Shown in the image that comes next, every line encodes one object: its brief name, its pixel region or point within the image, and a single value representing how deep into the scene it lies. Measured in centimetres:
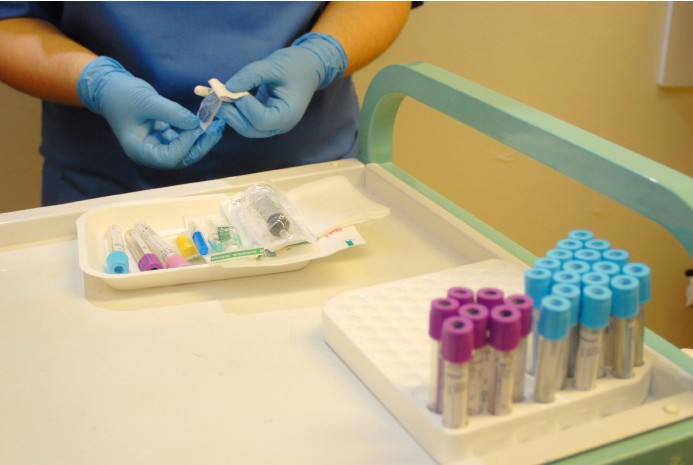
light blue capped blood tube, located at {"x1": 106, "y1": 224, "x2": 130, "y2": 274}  112
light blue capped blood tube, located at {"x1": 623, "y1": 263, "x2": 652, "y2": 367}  92
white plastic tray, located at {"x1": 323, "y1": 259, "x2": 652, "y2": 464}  90
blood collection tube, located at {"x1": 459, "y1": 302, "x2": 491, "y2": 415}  88
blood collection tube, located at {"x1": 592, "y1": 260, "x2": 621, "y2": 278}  93
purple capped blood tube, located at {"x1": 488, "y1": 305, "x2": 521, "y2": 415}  87
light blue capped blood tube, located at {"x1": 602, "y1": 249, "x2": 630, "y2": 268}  94
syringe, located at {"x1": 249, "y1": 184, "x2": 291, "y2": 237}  113
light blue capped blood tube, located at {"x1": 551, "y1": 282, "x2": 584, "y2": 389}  90
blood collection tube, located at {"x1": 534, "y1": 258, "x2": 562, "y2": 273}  93
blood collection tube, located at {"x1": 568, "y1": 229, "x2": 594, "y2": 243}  98
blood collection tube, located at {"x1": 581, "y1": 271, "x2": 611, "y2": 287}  91
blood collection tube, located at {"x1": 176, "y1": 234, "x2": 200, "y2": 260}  114
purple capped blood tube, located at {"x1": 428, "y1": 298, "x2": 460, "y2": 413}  88
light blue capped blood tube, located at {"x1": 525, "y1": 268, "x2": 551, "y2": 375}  92
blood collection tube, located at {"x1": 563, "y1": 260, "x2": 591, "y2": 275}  93
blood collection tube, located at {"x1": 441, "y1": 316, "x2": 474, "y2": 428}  87
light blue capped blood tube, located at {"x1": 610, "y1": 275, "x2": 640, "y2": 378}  91
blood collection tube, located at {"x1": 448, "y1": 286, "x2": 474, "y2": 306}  90
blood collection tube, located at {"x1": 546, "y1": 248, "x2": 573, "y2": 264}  95
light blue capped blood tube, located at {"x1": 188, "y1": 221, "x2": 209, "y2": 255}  114
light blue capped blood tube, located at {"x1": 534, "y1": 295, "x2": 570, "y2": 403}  89
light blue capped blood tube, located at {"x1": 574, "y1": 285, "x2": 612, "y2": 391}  90
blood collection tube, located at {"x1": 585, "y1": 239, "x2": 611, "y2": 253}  96
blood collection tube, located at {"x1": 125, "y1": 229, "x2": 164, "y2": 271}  111
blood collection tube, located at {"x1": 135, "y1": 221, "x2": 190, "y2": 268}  112
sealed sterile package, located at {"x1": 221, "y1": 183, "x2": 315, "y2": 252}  113
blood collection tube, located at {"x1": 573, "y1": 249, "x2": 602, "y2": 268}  95
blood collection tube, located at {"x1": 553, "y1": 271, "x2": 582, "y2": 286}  91
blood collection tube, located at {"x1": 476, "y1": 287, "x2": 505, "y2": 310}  89
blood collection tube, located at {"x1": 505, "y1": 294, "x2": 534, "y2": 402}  89
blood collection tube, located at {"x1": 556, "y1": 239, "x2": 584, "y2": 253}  96
